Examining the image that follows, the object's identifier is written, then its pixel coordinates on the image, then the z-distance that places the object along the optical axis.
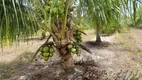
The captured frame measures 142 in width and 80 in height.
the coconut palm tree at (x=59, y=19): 1.59
